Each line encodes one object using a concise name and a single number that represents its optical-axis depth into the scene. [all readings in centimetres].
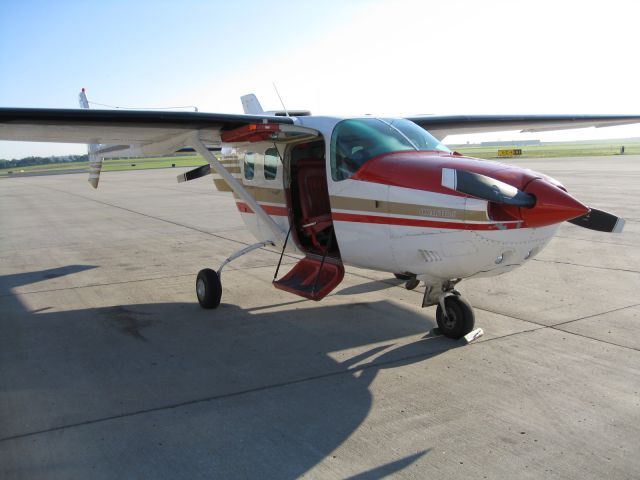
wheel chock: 580
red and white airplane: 487
